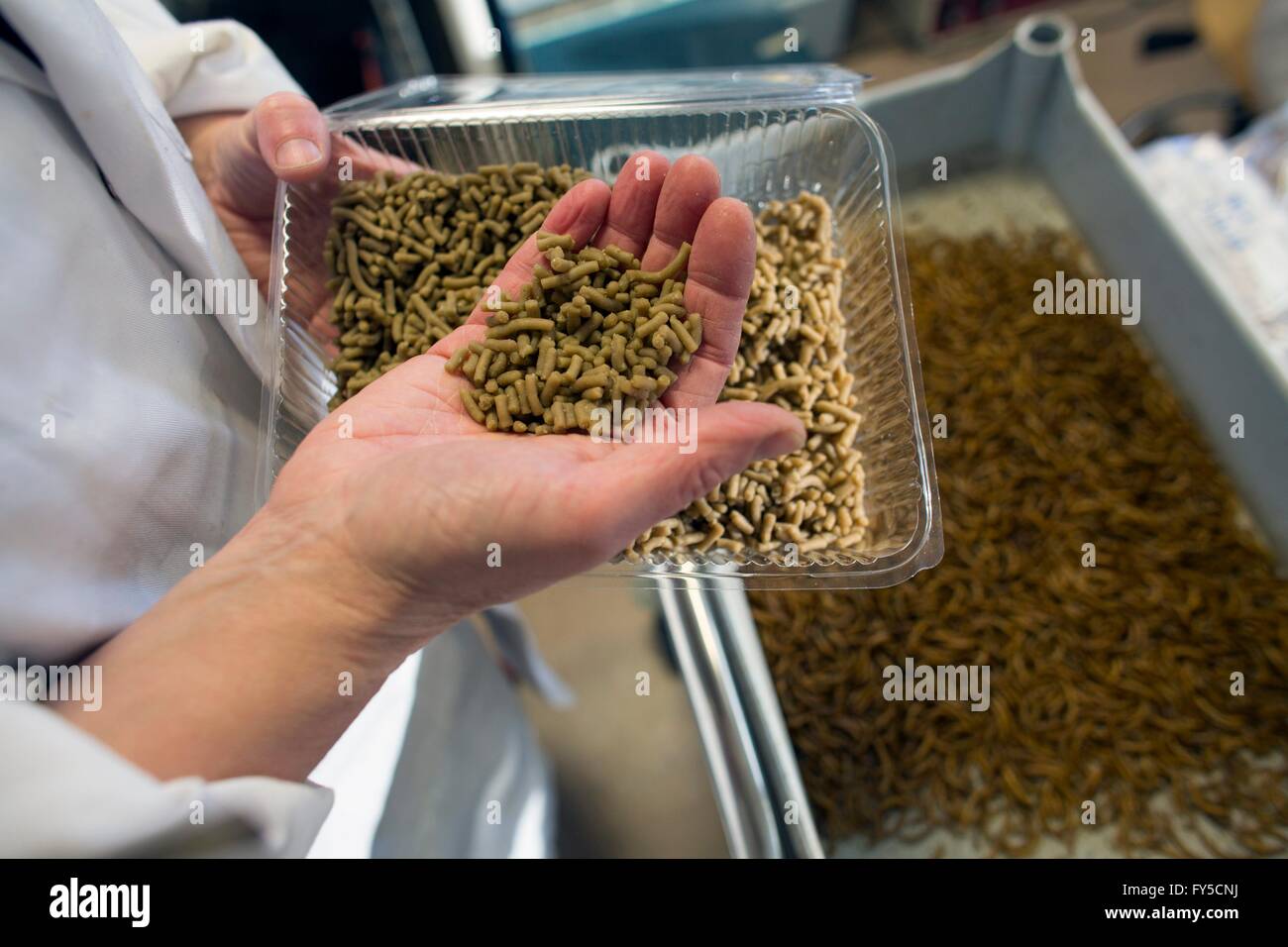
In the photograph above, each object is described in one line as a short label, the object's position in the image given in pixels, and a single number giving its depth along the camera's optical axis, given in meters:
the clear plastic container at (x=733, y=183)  0.29
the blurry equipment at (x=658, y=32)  0.62
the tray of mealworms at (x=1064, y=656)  0.37
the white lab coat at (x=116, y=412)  0.20
